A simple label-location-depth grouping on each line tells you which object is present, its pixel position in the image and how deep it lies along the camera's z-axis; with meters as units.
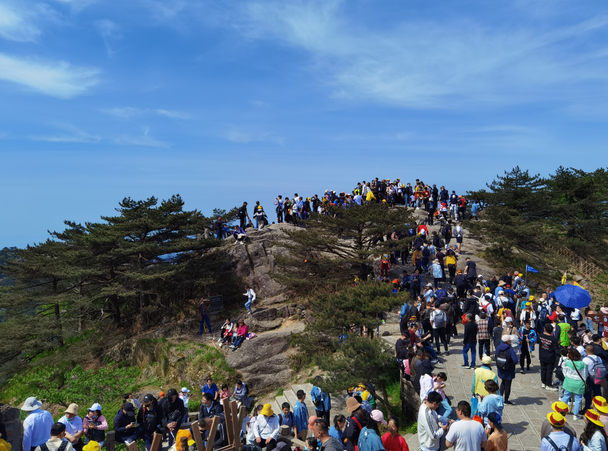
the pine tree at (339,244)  21.92
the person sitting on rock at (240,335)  20.84
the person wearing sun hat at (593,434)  5.94
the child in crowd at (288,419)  10.88
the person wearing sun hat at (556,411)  6.20
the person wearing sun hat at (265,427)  9.72
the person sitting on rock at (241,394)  14.04
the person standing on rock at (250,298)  23.66
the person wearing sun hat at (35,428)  7.50
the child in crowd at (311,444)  7.47
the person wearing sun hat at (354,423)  7.49
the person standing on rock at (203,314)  22.90
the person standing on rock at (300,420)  11.10
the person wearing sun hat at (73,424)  9.04
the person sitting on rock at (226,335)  21.50
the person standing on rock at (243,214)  29.66
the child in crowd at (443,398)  7.35
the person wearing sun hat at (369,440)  6.35
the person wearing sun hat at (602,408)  6.20
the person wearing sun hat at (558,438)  5.94
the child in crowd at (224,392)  12.83
